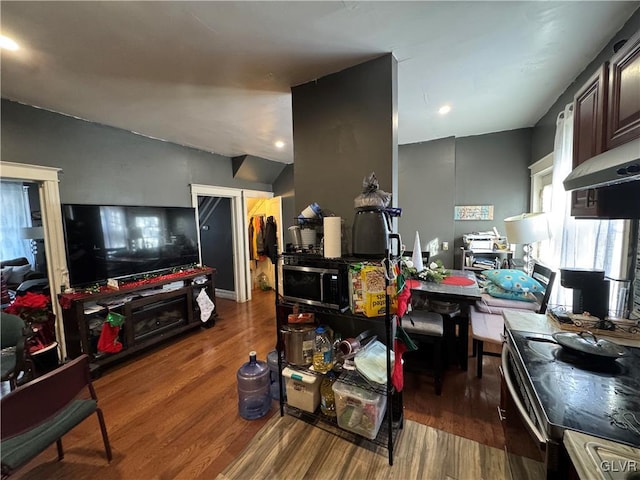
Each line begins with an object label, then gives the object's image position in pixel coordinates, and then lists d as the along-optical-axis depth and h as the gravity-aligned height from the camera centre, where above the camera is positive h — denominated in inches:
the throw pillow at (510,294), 89.0 -26.7
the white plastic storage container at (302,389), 67.5 -45.4
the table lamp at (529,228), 95.0 -3.4
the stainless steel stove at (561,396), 30.5 -24.8
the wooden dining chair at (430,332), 79.3 -34.7
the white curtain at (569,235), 65.5 -5.0
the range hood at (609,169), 33.6 +7.2
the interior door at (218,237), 182.5 -7.9
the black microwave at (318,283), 60.2 -14.6
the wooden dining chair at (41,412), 41.7 -33.2
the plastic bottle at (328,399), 68.6 -47.3
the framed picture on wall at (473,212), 143.1 +4.7
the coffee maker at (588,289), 57.8 -16.6
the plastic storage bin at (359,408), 60.5 -45.3
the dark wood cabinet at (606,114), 41.1 +19.6
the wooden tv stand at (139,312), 92.4 -35.1
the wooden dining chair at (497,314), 75.4 -34.1
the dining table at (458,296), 82.9 -24.4
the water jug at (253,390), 73.4 -48.1
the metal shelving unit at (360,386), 57.5 -48.2
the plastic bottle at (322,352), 63.9 -32.8
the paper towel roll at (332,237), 61.2 -3.2
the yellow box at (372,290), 56.3 -15.0
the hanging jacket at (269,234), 199.9 -7.0
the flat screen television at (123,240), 97.3 -5.0
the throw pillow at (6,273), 125.7 -20.7
